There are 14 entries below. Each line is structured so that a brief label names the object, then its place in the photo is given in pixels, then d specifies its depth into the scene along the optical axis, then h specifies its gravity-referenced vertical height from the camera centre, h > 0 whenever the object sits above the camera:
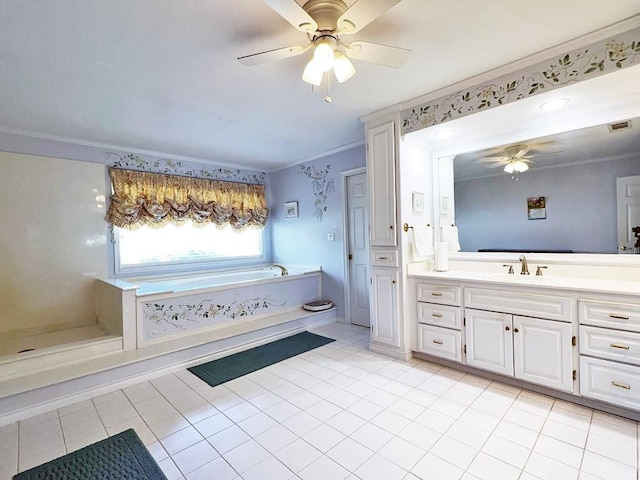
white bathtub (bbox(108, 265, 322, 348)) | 3.04 -0.66
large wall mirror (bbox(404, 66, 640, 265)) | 2.25 +0.56
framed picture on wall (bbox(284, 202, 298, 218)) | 4.82 +0.49
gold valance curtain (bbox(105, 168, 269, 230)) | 3.77 +0.59
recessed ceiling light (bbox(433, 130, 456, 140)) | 2.80 +0.94
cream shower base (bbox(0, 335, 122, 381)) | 2.33 -0.88
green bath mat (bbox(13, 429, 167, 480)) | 1.62 -1.20
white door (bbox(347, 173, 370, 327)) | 4.02 -0.14
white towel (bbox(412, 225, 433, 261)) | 2.97 -0.04
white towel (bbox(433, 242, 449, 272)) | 2.99 -0.19
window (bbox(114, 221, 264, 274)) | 3.90 -0.06
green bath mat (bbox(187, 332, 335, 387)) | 2.77 -1.16
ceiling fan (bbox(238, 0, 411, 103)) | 1.34 +1.00
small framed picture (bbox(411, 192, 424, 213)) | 3.02 +0.34
